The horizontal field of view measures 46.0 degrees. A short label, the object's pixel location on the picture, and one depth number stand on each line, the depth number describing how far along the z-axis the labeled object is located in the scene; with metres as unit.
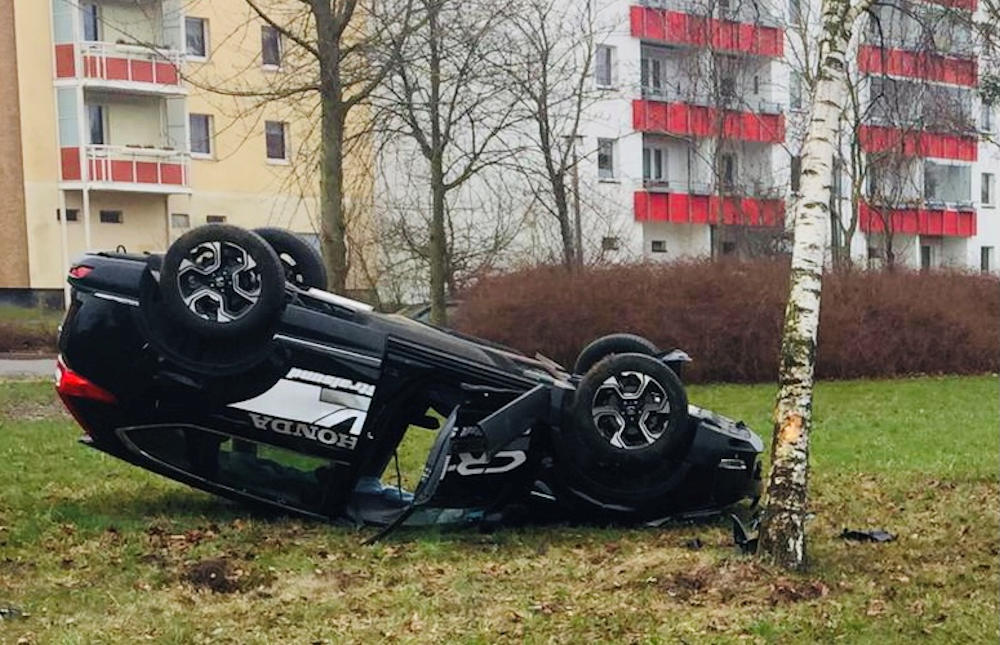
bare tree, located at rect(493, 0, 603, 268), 26.19
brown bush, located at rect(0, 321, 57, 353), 28.38
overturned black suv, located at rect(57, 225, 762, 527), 7.07
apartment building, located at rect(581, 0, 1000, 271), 30.55
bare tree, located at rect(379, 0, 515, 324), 20.77
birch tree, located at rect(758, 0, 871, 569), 6.34
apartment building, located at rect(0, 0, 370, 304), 35.62
